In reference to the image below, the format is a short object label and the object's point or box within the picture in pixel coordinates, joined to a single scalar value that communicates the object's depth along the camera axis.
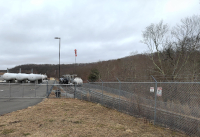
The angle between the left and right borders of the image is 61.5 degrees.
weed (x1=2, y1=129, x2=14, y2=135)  5.79
